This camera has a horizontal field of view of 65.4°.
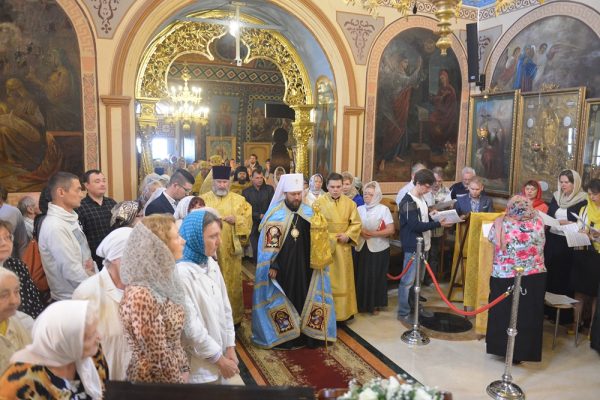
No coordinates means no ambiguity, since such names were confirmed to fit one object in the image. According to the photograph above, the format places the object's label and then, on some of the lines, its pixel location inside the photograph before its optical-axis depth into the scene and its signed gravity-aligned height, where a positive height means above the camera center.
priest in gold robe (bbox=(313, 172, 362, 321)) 5.66 -1.01
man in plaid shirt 4.30 -0.66
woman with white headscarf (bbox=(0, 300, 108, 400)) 1.72 -0.80
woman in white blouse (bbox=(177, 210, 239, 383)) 2.63 -0.88
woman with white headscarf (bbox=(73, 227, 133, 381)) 2.29 -0.84
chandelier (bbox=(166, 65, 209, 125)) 15.11 +1.32
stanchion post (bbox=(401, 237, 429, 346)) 5.29 -2.07
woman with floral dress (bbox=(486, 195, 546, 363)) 4.52 -1.24
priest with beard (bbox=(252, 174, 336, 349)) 4.94 -1.41
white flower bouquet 1.89 -1.00
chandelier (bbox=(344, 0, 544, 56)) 3.49 +1.02
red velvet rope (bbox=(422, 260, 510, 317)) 4.41 -1.49
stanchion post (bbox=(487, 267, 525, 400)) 4.12 -2.04
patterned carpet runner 4.46 -2.22
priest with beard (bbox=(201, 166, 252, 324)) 5.38 -0.98
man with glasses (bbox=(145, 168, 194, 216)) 5.02 -0.56
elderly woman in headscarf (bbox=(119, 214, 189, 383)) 2.12 -0.76
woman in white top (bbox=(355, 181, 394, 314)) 6.08 -1.40
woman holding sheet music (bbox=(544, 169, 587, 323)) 5.90 -1.15
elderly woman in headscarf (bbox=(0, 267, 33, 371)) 2.11 -0.90
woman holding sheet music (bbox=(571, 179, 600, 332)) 5.36 -1.23
